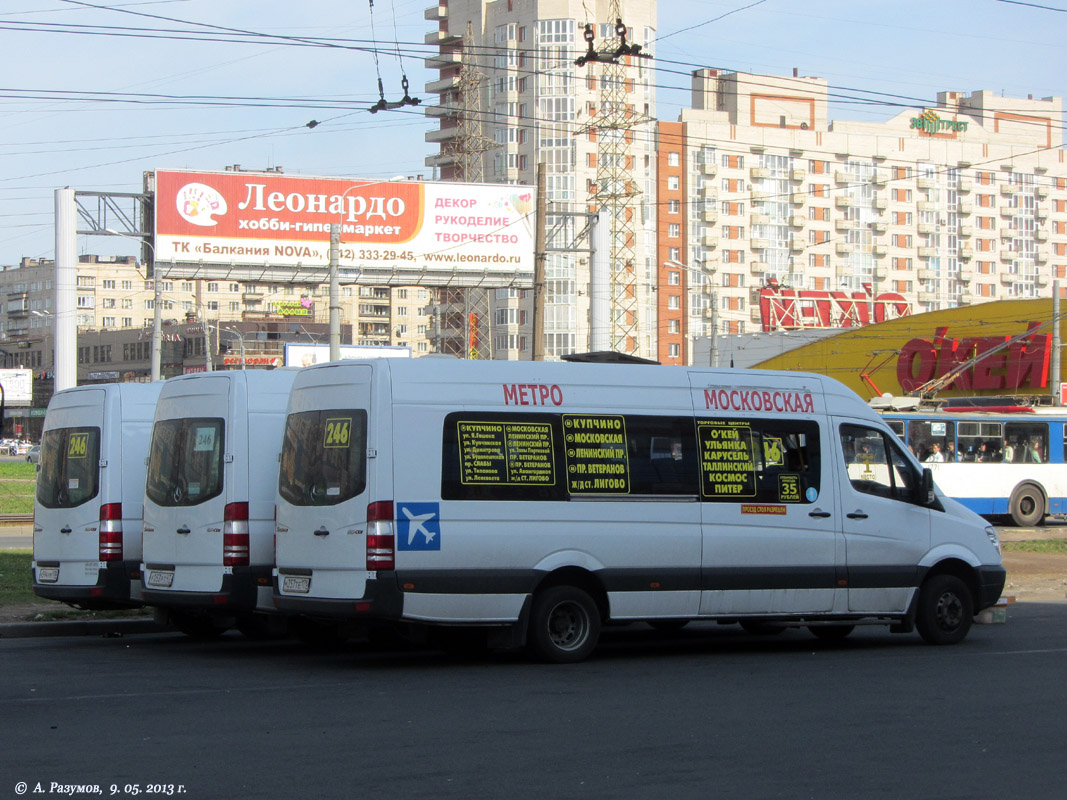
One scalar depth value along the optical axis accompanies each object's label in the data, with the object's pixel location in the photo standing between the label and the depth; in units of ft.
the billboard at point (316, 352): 161.79
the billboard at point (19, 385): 395.34
